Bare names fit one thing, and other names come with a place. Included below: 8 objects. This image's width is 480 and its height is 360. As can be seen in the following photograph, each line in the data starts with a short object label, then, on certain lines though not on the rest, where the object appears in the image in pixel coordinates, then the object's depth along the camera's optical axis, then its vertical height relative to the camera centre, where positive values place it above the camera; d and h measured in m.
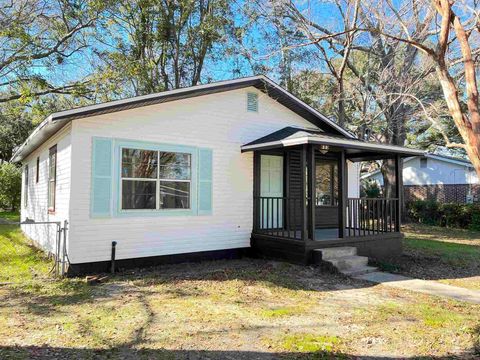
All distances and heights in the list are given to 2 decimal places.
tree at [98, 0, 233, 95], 16.58 +7.13
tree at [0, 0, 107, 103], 14.21 +5.98
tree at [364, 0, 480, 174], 4.93 +1.55
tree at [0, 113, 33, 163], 26.00 +4.79
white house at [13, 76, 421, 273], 7.63 +0.54
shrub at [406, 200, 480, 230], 18.80 -0.59
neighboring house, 23.14 +1.38
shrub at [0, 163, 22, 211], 22.55 +1.00
